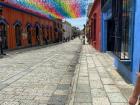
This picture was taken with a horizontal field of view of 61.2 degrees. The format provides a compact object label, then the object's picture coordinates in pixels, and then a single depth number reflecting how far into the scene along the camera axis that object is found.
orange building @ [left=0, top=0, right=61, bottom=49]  10.55
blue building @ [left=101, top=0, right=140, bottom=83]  3.01
